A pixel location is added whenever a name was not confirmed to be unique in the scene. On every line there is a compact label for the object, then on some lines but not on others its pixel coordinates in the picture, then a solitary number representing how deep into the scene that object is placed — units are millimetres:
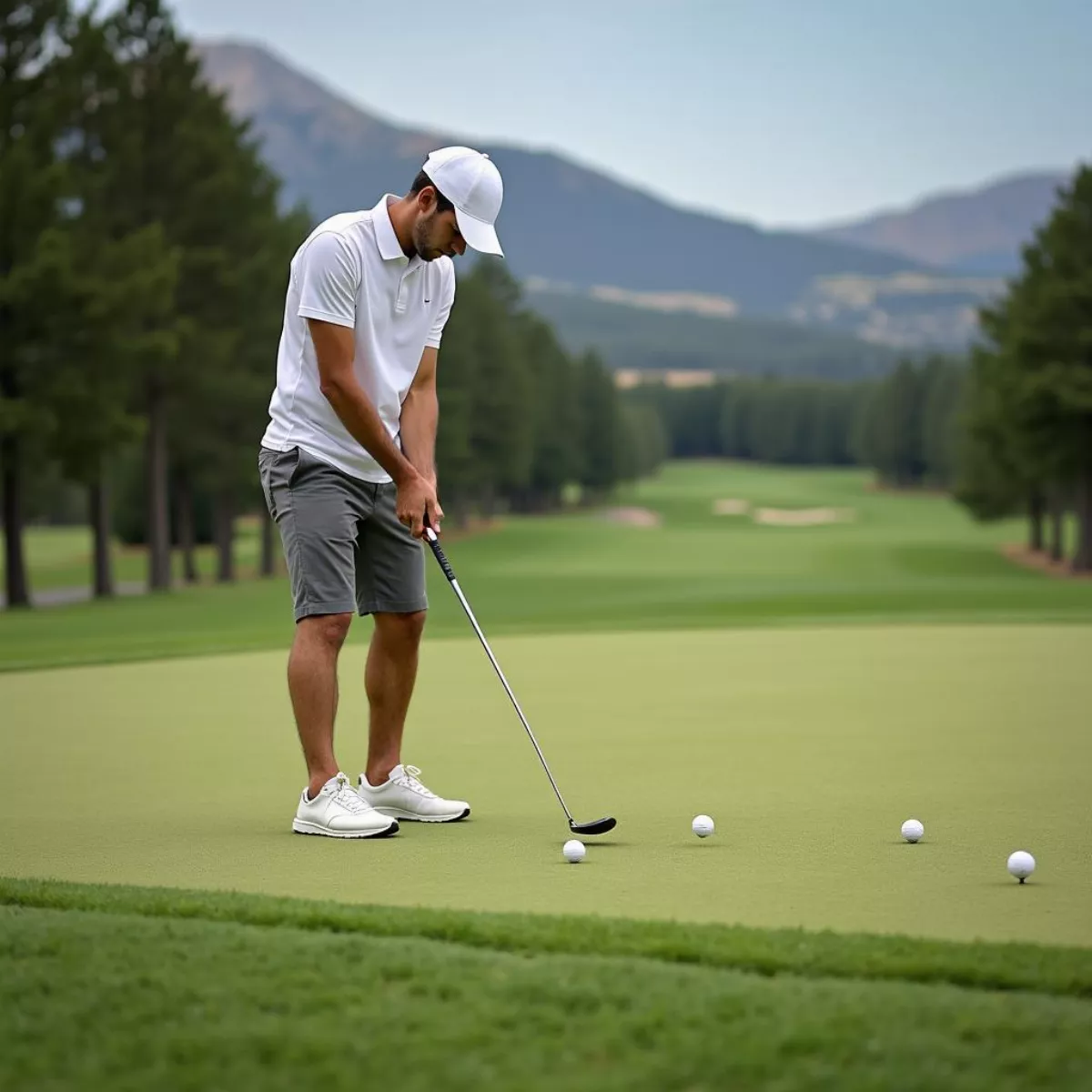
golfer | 5430
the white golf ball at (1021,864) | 4223
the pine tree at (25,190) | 26625
